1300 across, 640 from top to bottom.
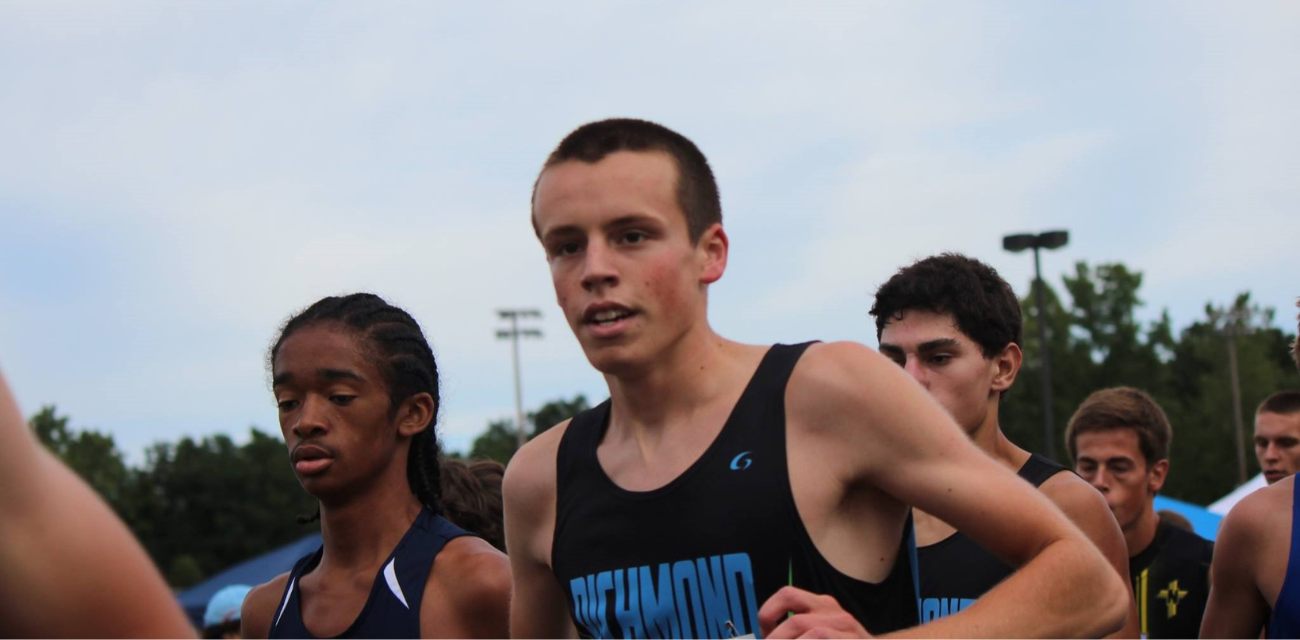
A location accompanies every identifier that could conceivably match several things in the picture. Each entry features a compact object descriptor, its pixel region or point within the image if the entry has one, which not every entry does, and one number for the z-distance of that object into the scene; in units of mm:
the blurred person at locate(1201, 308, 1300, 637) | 4352
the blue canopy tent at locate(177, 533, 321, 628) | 22828
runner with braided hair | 4070
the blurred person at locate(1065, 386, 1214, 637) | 6551
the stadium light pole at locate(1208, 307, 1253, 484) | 68750
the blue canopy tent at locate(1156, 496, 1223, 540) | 16094
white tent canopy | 17038
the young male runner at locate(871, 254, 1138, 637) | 4414
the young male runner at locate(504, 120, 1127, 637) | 2641
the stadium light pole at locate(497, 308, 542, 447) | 48750
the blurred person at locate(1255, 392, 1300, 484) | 7902
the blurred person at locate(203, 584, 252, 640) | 7488
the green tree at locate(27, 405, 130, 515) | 77812
